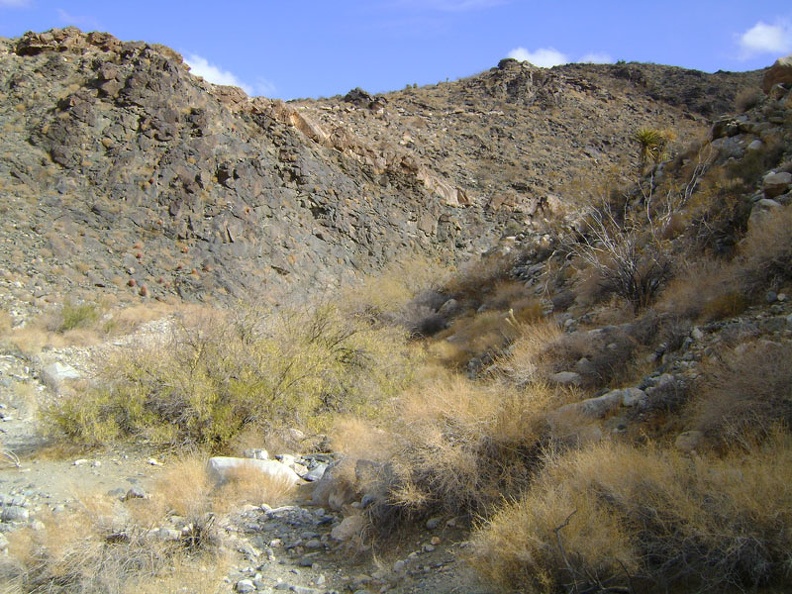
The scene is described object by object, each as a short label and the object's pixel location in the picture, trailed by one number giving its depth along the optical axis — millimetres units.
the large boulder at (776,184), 10727
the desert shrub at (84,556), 4812
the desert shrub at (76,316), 15398
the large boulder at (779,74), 15625
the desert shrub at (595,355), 8016
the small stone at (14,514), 6164
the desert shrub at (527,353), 8341
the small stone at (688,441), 5191
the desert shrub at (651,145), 17906
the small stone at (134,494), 6773
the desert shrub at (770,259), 7934
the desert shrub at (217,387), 8570
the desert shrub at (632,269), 10562
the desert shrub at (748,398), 4941
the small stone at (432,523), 5680
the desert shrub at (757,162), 12375
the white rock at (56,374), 12008
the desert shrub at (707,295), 7973
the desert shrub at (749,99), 15883
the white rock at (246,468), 7145
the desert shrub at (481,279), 18188
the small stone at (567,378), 8010
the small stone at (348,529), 5833
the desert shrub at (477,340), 12320
